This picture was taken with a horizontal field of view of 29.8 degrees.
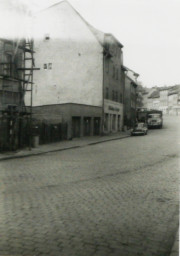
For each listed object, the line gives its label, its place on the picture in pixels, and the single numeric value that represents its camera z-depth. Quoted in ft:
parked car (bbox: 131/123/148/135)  126.41
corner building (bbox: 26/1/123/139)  118.01
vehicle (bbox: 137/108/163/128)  173.37
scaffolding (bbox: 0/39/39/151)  70.38
